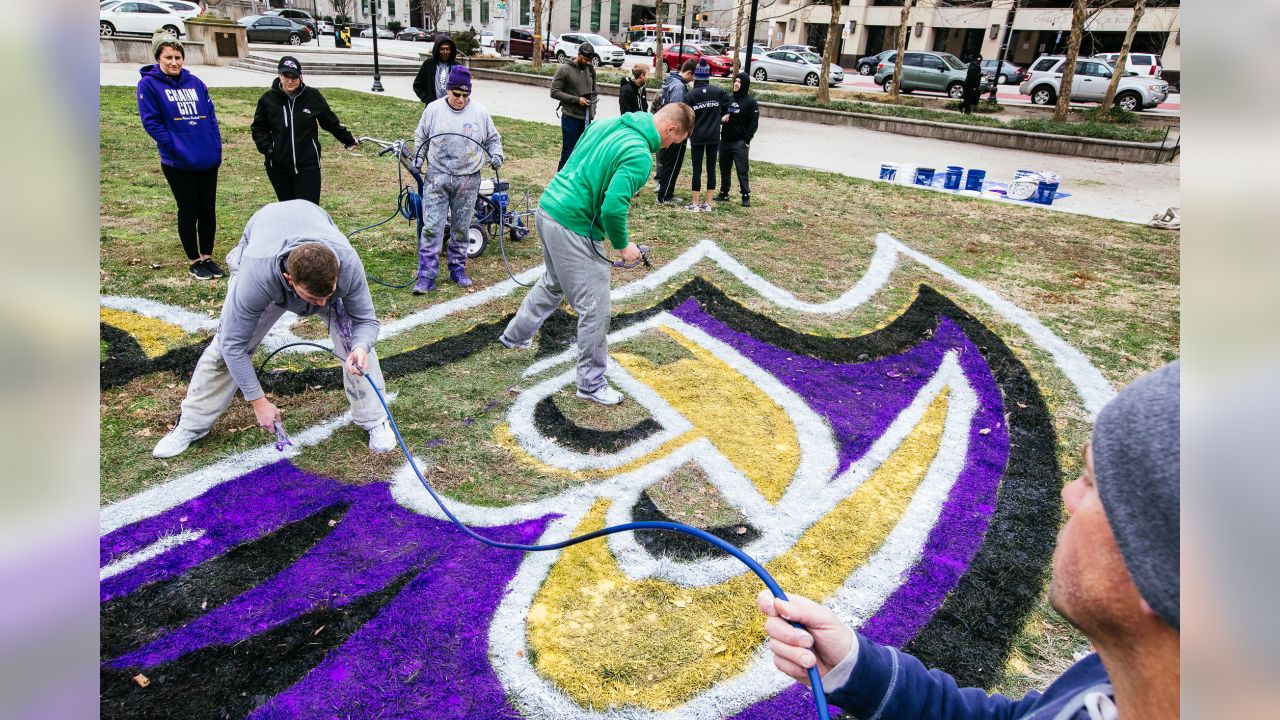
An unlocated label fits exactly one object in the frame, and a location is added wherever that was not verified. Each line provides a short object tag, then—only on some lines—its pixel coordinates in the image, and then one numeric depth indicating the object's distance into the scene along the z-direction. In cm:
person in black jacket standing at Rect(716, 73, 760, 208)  1034
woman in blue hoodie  610
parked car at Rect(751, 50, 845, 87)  3269
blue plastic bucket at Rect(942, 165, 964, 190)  1309
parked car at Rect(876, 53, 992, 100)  2972
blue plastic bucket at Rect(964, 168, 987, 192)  1315
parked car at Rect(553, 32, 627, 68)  3706
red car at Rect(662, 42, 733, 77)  3219
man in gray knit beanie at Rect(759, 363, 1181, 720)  98
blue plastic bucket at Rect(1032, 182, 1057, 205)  1255
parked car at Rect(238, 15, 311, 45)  3472
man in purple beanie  652
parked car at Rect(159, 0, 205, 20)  2742
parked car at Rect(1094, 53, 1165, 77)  3034
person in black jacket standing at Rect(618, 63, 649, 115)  1045
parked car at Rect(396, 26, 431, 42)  5041
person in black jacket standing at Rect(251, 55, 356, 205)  652
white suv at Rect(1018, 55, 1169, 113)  2497
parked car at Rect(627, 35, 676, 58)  4566
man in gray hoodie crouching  379
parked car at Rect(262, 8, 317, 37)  4026
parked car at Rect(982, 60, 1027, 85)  3825
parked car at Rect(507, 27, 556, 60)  3953
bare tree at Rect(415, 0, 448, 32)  5081
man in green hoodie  476
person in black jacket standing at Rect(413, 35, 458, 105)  892
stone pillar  2302
